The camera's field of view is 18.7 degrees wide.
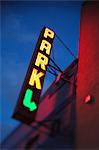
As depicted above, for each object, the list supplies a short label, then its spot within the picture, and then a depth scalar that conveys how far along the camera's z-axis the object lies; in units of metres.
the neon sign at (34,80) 10.74
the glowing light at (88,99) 11.78
